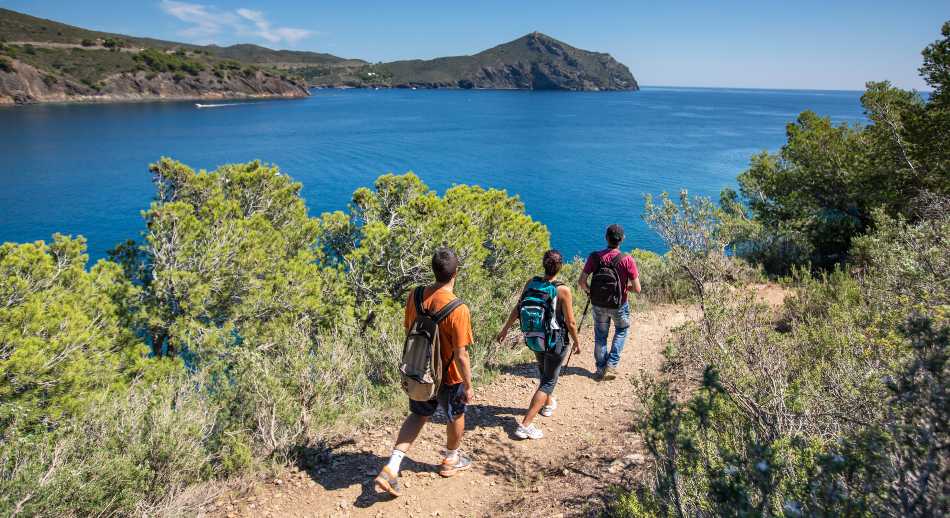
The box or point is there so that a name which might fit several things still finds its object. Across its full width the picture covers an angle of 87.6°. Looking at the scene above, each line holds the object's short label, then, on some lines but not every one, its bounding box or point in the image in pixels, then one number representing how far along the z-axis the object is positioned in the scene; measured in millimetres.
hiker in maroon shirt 5859
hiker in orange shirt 3820
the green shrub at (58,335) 5832
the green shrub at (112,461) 3312
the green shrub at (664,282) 10952
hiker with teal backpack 4684
